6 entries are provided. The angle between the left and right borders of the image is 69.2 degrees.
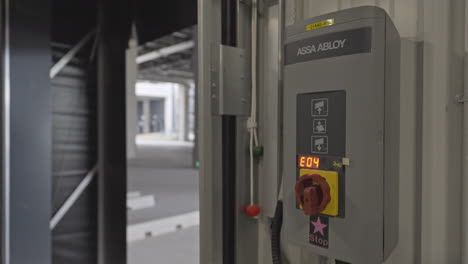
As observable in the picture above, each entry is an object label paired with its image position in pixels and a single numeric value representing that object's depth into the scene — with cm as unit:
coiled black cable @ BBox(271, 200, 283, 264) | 107
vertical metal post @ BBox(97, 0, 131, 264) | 255
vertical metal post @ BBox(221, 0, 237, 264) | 120
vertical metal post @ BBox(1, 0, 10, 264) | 211
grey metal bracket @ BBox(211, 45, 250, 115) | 114
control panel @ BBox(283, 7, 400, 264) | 79
